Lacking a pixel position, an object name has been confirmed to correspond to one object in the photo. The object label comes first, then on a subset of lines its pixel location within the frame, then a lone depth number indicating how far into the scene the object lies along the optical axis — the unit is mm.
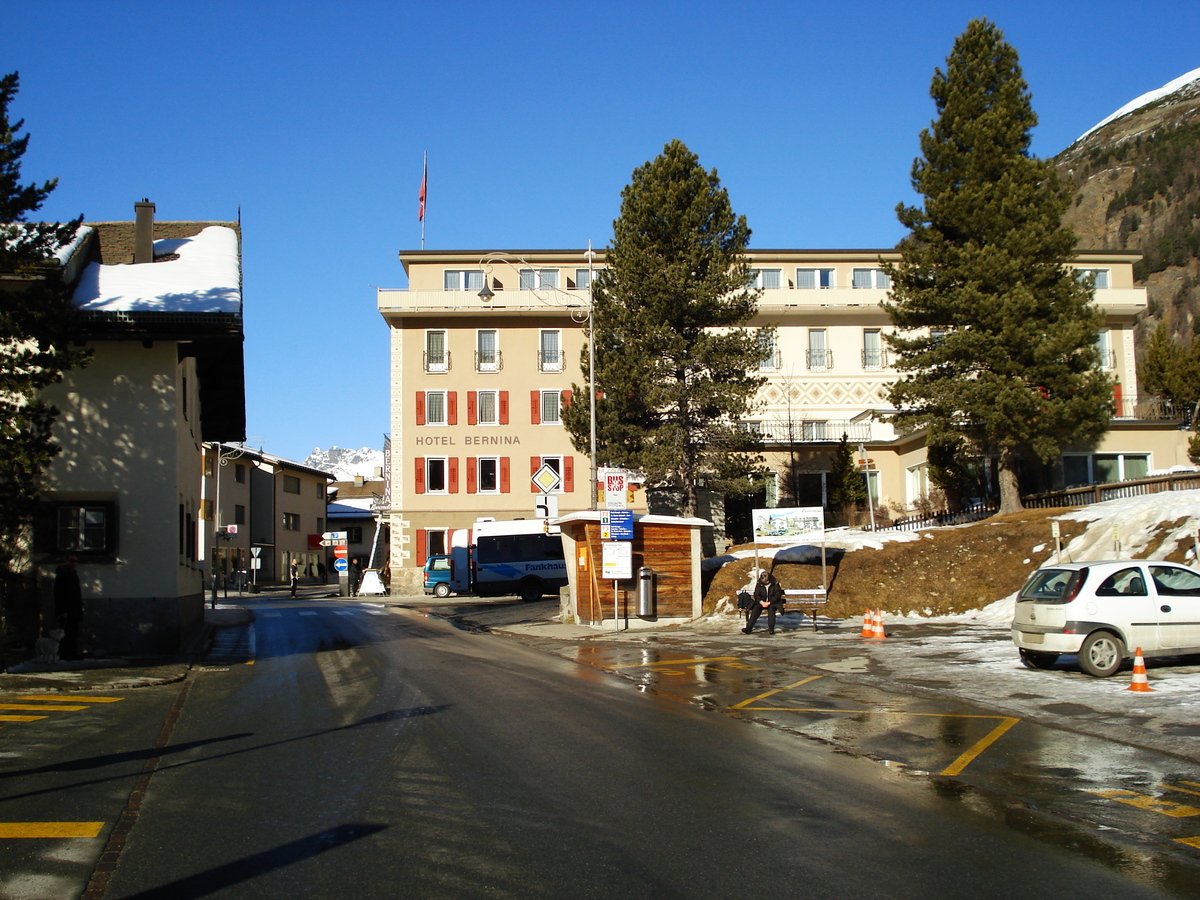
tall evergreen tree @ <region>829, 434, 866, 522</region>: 43281
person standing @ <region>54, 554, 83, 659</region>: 17266
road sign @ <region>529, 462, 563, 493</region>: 26016
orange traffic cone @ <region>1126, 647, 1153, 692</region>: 12836
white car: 14297
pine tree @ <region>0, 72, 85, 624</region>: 16141
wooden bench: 23656
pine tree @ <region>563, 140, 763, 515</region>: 35625
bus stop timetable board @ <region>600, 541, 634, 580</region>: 23641
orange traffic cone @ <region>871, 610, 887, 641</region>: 20484
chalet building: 19266
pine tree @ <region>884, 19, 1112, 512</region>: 30547
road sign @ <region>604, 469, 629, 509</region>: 23000
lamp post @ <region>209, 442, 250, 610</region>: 54750
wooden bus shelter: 25219
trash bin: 24828
